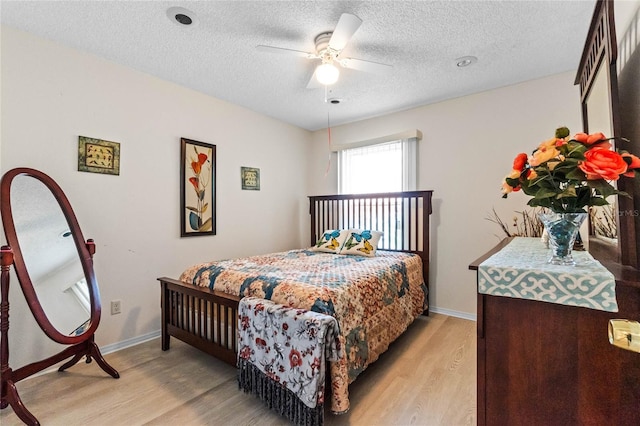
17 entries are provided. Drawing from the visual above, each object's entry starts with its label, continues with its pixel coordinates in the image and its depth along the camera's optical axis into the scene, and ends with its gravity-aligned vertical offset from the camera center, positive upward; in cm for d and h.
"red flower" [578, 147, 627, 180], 75 +14
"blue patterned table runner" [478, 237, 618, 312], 75 -19
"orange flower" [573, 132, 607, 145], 85 +23
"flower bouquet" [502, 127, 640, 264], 79 +11
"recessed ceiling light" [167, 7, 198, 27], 181 +130
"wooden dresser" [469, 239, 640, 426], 74 -42
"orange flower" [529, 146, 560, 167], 89 +19
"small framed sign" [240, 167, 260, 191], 348 +48
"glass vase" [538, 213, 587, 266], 92 -6
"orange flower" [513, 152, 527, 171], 102 +19
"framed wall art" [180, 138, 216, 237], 289 +29
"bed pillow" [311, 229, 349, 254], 329 -30
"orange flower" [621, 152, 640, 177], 77 +13
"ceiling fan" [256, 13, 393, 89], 171 +114
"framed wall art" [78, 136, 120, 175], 227 +50
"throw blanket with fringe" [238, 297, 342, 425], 141 -74
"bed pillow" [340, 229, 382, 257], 306 -30
